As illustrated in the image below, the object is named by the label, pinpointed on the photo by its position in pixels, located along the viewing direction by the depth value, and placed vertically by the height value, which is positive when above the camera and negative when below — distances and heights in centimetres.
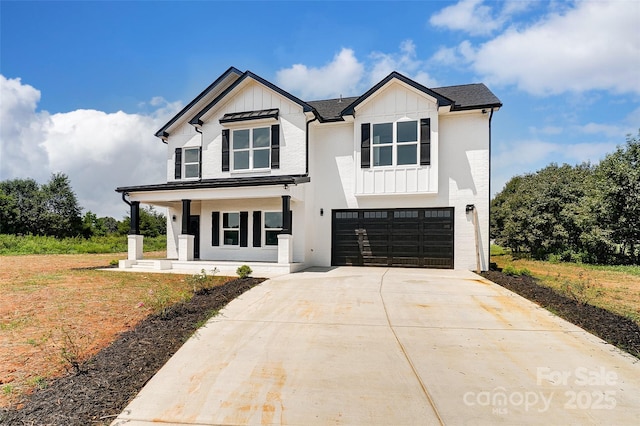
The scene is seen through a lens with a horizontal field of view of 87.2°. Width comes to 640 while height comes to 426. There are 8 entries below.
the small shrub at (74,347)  422 -184
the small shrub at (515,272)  1147 -177
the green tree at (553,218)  1888 +20
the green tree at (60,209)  3119 +104
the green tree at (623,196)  1564 +119
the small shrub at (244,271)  1068 -164
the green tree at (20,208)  2948 +109
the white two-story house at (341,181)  1334 +163
